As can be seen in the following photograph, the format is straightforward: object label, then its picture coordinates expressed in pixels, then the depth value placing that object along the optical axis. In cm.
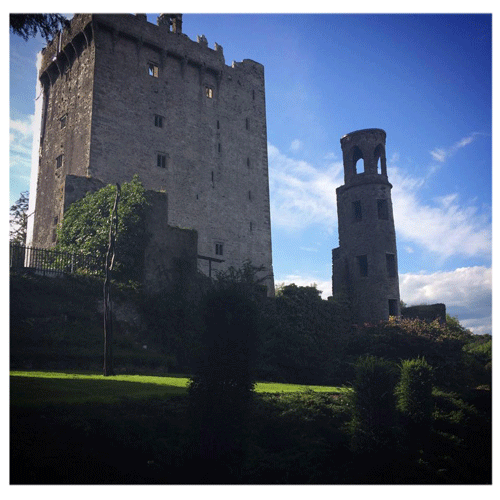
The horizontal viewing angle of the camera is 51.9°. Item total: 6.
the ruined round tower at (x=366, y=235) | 3006
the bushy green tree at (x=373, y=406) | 1127
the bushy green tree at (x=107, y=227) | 1972
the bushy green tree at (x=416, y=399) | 1334
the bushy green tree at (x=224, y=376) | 927
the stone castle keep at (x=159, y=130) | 2934
